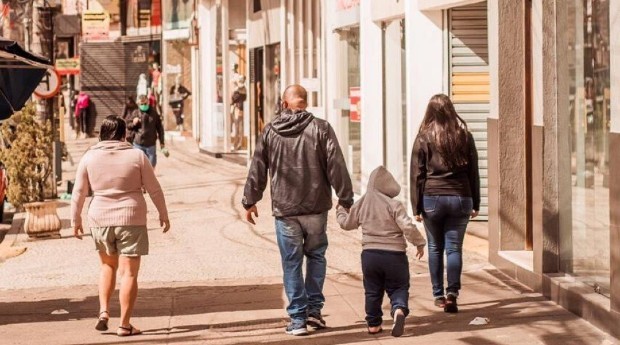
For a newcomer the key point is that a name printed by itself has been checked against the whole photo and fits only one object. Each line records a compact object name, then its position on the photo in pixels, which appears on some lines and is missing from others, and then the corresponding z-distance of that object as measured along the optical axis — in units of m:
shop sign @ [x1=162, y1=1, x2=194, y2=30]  48.32
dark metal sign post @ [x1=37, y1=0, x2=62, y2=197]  24.83
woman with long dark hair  11.04
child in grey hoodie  9.80
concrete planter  17.62
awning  11.87
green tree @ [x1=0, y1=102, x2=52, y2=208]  19.25
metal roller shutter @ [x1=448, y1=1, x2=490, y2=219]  16.77
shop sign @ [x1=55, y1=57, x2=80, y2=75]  45.16
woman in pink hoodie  10.30
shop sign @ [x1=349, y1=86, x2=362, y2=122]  20.49
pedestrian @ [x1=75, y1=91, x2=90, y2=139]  50.88
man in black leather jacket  10.12
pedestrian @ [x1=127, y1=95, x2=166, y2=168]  25.20
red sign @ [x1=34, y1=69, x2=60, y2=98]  23.27
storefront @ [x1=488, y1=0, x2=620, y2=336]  10.31
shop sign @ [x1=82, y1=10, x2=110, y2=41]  46.62
